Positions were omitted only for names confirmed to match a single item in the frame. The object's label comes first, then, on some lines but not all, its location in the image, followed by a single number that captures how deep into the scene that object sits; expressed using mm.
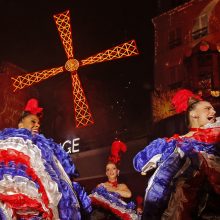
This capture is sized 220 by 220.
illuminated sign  15711
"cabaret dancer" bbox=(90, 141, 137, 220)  6443
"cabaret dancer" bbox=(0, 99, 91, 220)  4027
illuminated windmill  12469
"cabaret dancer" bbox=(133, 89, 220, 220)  3631
